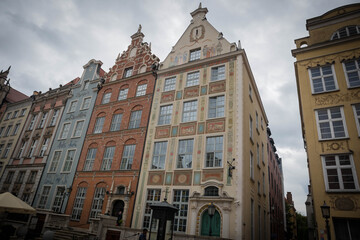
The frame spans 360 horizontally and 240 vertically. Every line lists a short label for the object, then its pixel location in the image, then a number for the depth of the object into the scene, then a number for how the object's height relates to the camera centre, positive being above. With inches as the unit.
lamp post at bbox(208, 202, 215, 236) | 495.1 +42.1
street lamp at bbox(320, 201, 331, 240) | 449.1 +54.8
